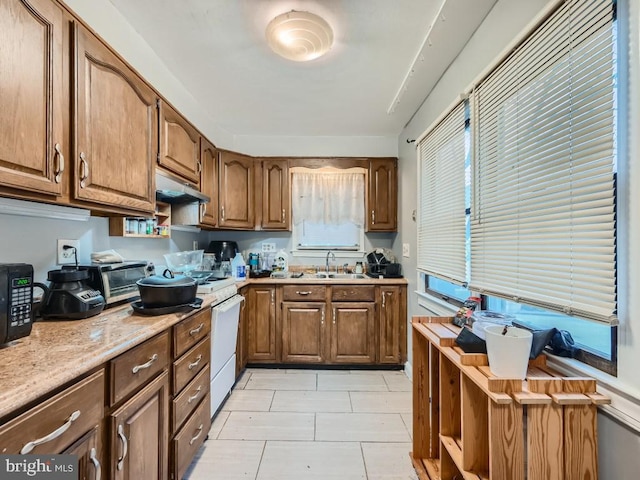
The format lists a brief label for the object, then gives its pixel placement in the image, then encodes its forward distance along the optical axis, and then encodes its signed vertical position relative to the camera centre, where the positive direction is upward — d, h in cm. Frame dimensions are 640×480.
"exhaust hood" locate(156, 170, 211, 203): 183 +34
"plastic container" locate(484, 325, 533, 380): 92 -37
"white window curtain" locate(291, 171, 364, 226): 330 +52
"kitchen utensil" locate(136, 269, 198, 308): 139 -26
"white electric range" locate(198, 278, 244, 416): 190 -69
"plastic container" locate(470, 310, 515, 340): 117 -34
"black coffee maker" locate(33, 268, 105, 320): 123 -26
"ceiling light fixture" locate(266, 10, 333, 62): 148 +113
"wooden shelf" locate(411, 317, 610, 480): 84 -58
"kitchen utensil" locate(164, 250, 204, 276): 219 -18
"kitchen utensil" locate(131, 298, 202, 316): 135 -34
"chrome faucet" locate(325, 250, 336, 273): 338 -21
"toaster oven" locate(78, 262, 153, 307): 142 -21
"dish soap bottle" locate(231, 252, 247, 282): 288 -30
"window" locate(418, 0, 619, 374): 83 +23
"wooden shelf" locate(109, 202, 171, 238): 182 +11
